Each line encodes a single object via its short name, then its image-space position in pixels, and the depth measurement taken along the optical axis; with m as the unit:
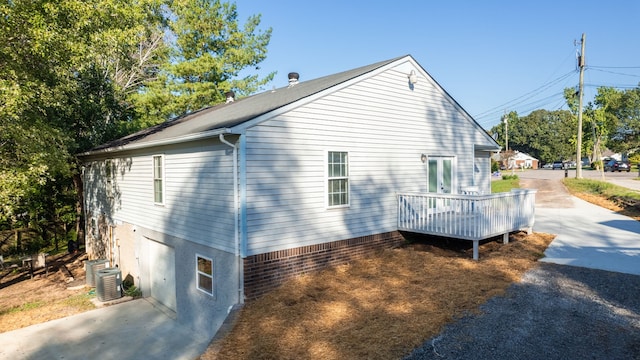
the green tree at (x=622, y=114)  59.69
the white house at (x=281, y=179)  7.67
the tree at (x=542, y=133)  78.44
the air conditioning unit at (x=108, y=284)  11.53
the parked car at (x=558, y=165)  64.56
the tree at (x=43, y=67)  8.69
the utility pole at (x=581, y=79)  25.56
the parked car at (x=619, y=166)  47.09
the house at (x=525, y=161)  78.10
